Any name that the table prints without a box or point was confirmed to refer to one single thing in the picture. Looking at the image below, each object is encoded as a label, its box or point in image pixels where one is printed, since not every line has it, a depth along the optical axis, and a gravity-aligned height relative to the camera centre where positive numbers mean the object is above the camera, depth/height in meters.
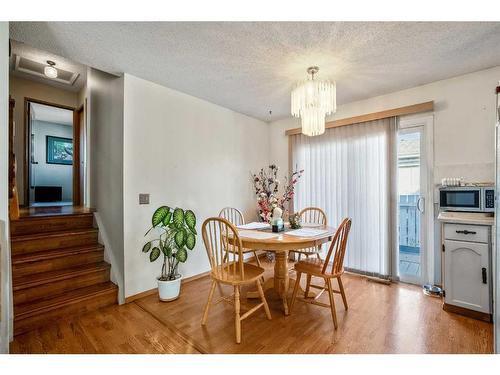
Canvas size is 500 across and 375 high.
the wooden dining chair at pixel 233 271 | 1.83 -0.72
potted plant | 2.35 -0.55
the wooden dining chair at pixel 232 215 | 3.32 -0.40
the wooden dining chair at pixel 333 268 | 1.92 -0.72
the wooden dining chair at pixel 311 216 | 3.30 -0.42
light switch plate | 2.61 -0.11
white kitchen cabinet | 2.03 -0.79
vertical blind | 3.02 +0.04
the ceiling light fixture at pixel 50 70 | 3.07 +1.56
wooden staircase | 2.05 -0.82
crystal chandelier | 2.06 +0.76
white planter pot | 2.44 -1.05
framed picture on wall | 6.07 +1.03
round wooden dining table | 1.92 -0.47
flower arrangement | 2.53 -0.16
